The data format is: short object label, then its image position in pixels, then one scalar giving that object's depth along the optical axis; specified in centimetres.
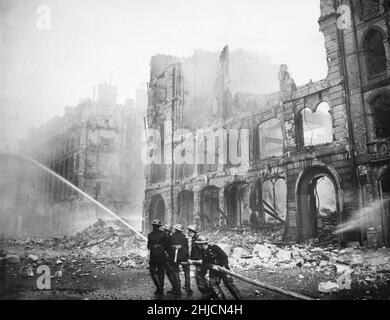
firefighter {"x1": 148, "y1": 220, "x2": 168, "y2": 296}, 801
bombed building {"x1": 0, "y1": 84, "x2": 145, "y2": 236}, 3322
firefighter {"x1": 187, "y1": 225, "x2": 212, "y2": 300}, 716
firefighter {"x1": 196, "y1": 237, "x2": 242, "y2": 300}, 661
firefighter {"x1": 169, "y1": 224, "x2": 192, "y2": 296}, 812
